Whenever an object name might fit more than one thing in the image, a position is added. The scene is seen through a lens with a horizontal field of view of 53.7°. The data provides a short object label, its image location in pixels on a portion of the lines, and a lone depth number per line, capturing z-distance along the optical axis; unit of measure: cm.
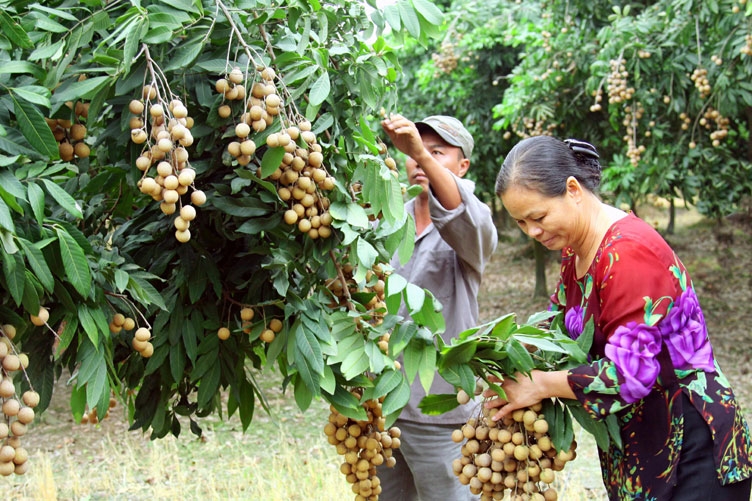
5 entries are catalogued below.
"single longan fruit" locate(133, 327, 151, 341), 168
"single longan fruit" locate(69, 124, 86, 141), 165
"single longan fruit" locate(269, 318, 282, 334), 182
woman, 170
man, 246
